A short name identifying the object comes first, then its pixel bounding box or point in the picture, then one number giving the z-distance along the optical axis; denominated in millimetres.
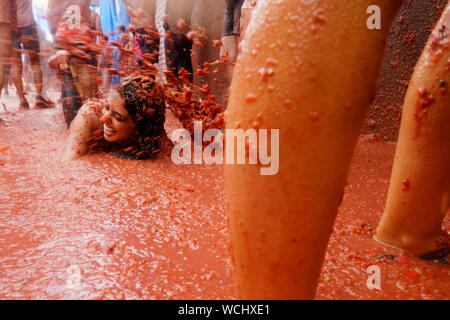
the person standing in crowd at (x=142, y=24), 3467
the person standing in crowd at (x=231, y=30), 2812
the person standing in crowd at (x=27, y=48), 4539
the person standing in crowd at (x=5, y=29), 3573
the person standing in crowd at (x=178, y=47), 3453
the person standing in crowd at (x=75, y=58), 2955
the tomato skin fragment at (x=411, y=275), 925
